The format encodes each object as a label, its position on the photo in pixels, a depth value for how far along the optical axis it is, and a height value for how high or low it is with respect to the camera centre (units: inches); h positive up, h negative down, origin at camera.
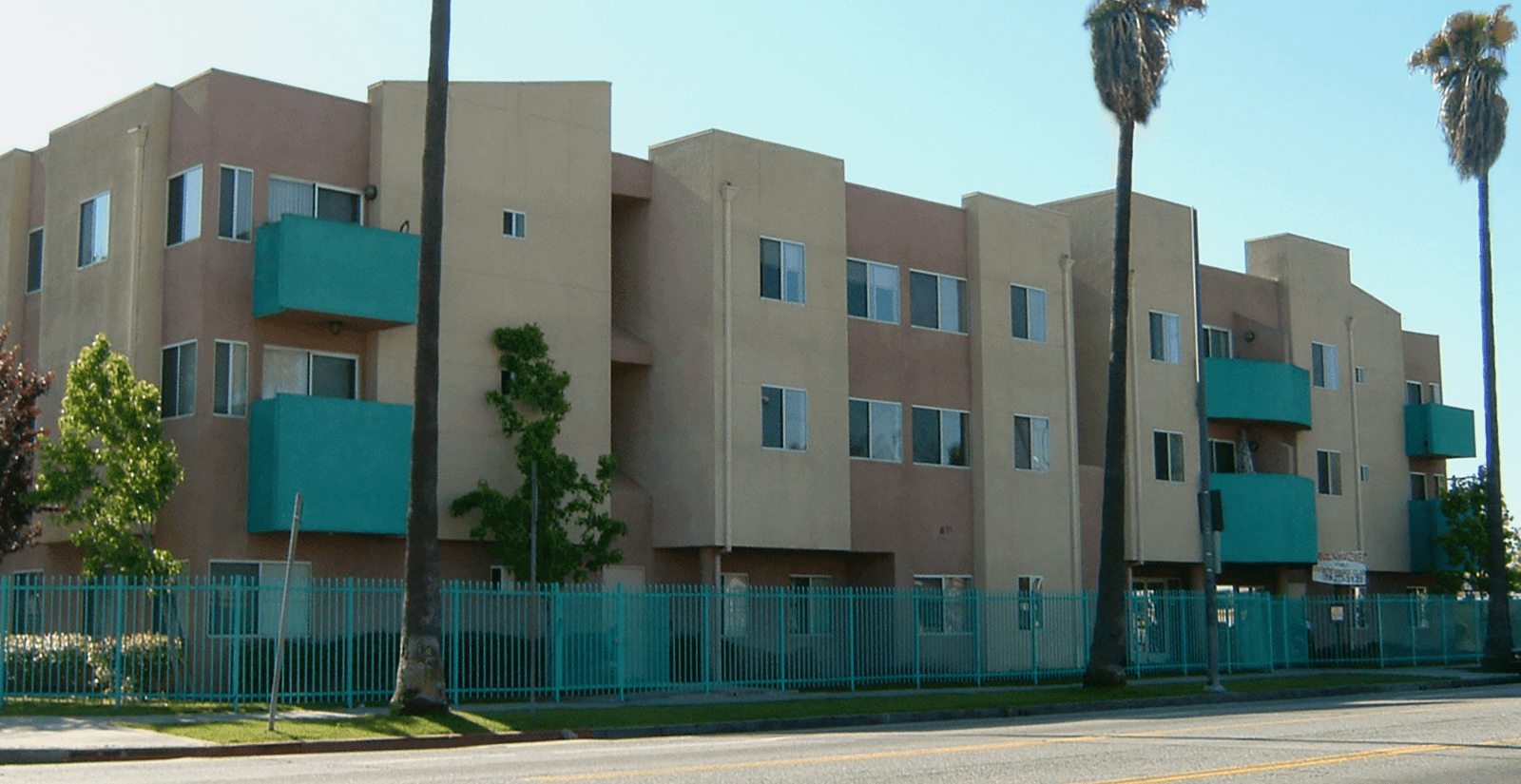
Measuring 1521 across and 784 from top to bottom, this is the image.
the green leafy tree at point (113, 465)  977.5 +59.5
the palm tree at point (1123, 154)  1174.3 +295.9
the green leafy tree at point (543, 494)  1114.7 +48.1
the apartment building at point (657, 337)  1055.0 +169.8
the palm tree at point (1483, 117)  1624.0 +435.3
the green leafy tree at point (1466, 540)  1847.9 +26.1
